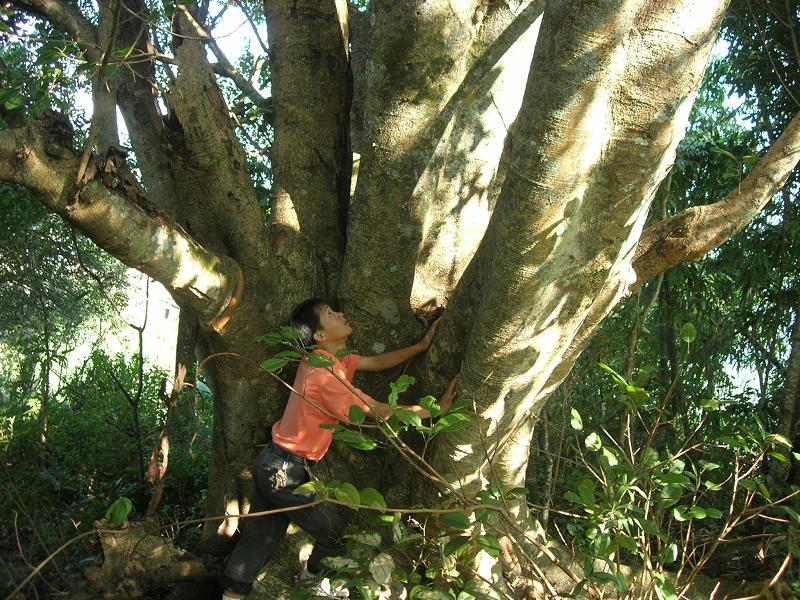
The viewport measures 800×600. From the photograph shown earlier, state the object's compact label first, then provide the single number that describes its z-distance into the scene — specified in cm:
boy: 320
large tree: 195
